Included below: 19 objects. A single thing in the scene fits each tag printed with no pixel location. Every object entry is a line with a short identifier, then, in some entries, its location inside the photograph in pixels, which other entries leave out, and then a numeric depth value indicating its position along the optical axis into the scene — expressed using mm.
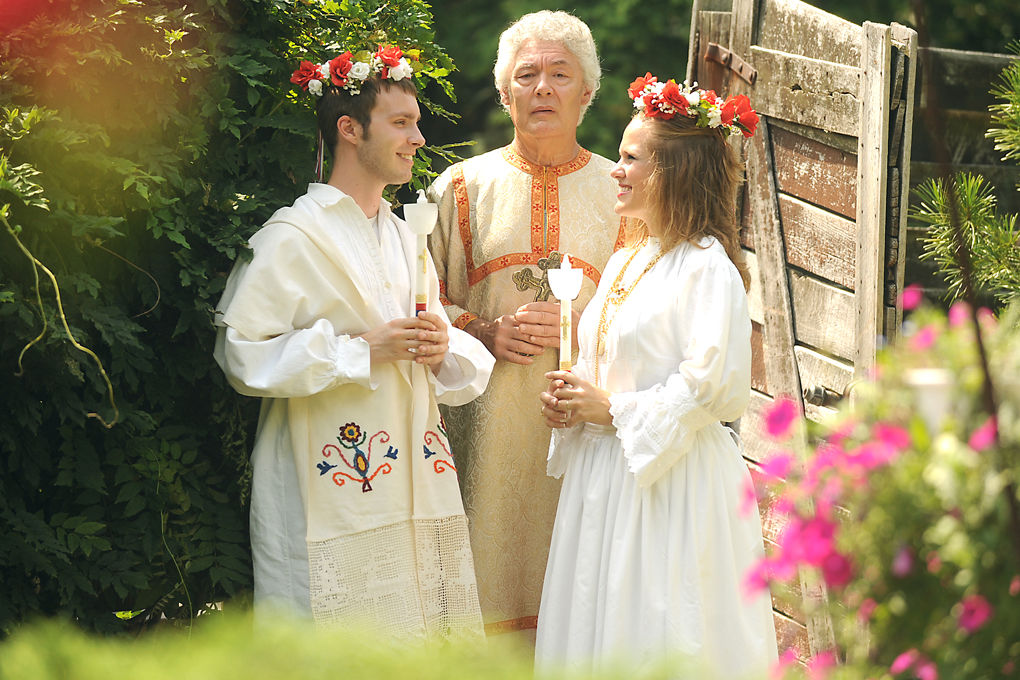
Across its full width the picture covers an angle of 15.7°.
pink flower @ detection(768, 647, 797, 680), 5362
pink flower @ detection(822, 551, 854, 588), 5206
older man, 7369
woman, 6841
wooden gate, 7157
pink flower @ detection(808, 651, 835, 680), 5362
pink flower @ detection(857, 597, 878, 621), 5234
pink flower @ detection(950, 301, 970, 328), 5470
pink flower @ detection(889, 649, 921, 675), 5120
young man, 6902
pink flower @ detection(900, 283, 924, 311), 5806
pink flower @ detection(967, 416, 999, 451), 4964
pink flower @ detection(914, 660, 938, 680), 5013
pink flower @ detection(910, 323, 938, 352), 5507
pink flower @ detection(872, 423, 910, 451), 5185
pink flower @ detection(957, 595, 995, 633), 4888
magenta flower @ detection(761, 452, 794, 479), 5573
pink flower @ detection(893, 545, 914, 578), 5033
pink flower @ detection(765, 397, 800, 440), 5656
